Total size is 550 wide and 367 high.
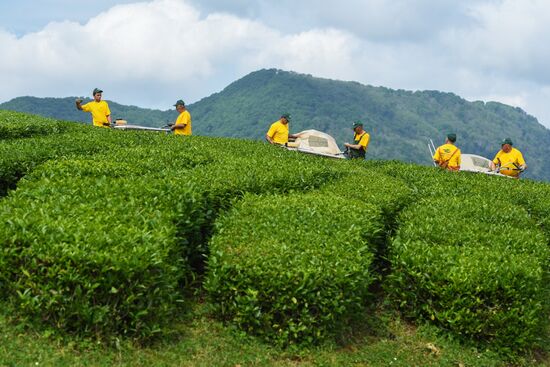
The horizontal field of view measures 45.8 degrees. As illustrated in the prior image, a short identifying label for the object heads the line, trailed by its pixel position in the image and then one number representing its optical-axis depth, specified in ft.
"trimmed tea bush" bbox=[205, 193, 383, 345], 25.70
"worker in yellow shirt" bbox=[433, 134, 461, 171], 62.80
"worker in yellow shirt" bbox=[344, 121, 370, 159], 67.62
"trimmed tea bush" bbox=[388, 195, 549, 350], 28.63
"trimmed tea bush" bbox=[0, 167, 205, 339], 23.08
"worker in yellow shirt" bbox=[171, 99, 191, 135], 67.00
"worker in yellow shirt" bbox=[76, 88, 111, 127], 66.28
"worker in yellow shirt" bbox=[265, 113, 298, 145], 68.64
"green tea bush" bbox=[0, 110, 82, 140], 50.03
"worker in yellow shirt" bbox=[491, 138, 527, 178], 63.31
